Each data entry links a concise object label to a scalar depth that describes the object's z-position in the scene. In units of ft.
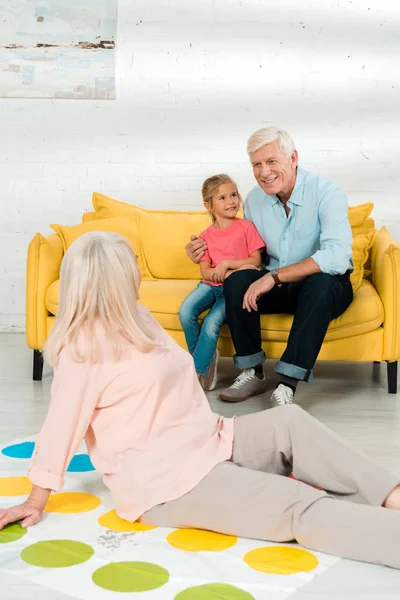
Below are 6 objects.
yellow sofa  10.14
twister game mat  5.00
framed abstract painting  14.25
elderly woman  5.41
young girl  10.12
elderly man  9.31
